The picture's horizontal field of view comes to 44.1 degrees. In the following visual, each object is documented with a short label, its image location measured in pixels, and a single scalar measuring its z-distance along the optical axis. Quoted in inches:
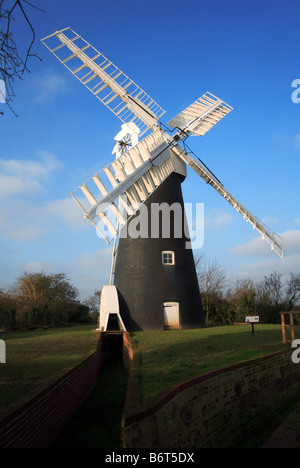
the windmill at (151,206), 576.4
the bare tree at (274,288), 1273.1
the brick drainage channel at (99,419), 199.0
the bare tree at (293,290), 1269.7
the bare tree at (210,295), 1065.5
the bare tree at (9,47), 125.9
